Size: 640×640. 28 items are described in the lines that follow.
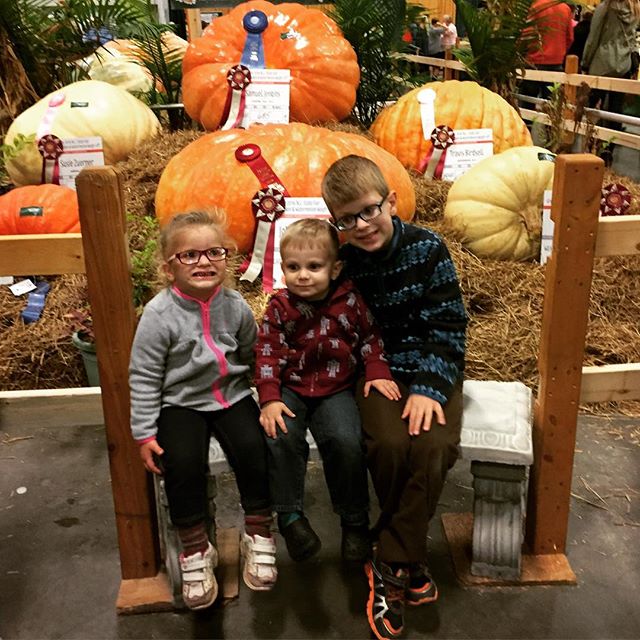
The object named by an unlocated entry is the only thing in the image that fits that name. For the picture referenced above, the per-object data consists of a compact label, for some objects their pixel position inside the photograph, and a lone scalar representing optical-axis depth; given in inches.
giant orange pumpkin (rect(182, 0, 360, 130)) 128.3
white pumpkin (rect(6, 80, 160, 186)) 127.6
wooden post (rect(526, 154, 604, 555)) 60.6
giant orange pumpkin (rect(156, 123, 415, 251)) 98.9
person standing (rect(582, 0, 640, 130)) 238.8
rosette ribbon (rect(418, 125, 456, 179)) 129.0
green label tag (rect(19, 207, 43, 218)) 110.0
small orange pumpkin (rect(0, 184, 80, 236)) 110.4
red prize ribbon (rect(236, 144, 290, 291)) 96.2
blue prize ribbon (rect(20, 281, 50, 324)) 108.6
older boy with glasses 60.8
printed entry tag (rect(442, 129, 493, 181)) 129.4
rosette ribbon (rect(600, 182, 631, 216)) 101.3
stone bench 64.1
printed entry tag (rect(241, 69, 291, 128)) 124.9
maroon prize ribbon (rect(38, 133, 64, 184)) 120.3
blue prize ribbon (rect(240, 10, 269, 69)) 127.9
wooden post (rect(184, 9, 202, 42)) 232.3
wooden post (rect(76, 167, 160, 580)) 58.0
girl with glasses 60.5
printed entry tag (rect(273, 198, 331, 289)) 96.7
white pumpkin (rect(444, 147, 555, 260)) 105.3
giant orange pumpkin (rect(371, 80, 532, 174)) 132.3
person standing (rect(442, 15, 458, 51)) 281.3
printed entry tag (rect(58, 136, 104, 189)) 122.8
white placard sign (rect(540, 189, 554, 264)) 99.7
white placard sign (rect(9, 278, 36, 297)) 113.5
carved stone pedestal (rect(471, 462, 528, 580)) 66.6
